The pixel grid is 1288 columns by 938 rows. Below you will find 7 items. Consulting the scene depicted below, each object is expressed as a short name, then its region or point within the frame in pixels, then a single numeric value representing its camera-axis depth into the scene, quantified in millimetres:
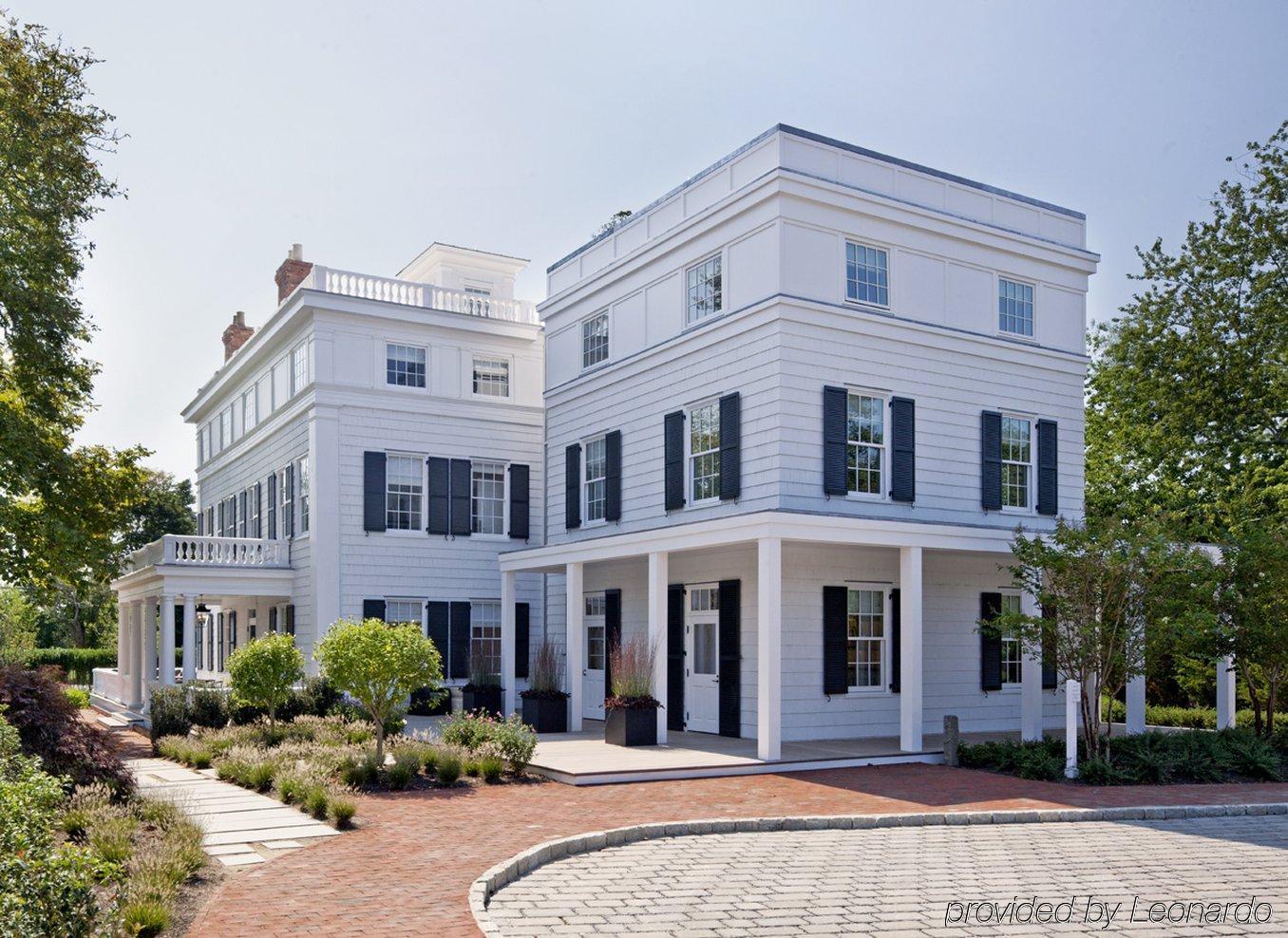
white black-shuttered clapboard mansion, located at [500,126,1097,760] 17891
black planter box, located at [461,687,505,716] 21969
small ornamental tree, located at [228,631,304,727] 17484
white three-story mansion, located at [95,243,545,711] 24031
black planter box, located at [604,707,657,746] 17406
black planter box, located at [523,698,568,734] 19875
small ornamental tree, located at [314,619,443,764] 15055
